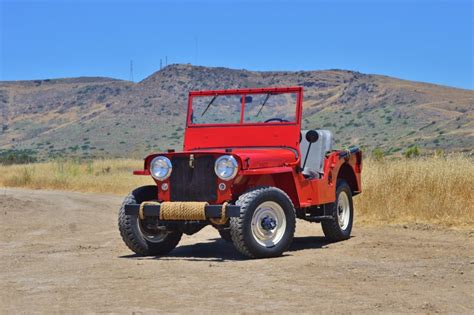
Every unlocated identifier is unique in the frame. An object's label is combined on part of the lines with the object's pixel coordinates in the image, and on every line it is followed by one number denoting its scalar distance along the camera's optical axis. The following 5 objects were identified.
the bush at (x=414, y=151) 39.00
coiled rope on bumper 10.46
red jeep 10.56
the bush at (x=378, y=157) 19.83
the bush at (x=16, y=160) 56.94
